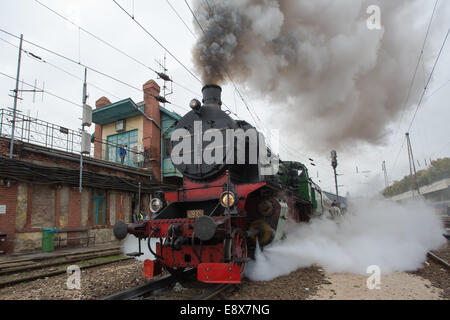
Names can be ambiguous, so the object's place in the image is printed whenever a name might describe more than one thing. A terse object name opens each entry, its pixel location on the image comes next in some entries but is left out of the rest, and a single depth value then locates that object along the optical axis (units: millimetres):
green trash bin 9781
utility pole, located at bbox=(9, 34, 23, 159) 9281
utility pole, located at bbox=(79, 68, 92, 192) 11062
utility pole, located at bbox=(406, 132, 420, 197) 34750
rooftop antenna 20738
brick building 9406
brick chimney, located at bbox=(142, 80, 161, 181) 16984
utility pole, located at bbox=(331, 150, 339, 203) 15867
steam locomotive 4254
